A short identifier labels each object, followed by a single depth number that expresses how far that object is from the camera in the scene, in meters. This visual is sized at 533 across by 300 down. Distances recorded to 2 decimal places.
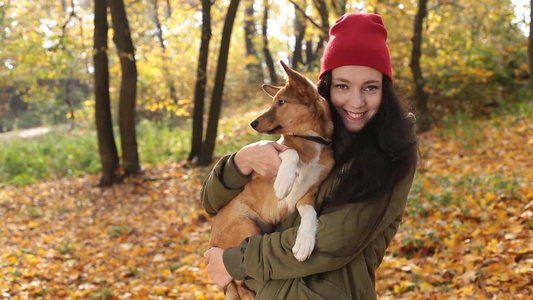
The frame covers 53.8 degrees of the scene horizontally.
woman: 2.31
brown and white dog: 2.65
